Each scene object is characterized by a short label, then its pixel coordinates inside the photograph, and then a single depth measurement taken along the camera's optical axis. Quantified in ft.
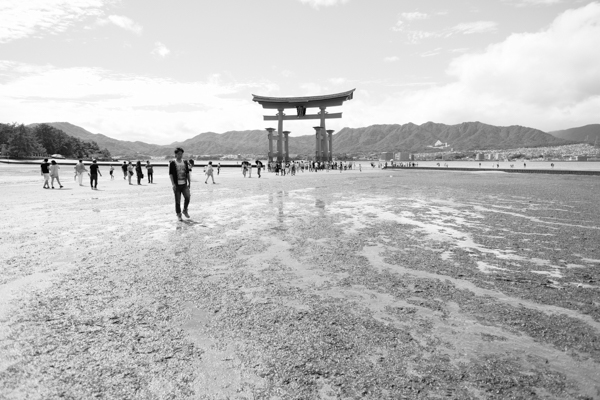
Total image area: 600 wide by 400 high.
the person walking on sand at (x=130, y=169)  72.09
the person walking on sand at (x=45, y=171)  59.06
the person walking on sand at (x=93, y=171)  57.76
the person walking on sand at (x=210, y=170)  77.56
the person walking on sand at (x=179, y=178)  30.09
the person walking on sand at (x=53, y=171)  60.44
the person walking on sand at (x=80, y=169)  64.28
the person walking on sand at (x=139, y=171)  72.52
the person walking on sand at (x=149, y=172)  76.52
